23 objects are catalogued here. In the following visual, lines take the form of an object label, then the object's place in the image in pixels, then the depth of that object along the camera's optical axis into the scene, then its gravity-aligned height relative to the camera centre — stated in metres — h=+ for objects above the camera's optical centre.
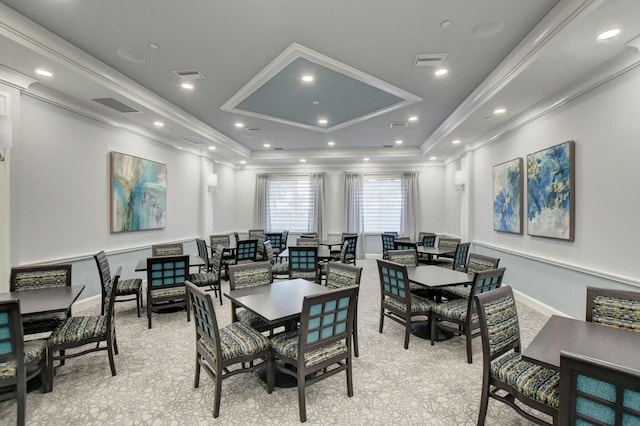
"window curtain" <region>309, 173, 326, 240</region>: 9.02 +0.31
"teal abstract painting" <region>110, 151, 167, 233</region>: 4.82 +0.32
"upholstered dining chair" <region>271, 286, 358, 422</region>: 2.04 -0.98
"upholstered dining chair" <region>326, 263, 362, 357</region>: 2.92 -0.69
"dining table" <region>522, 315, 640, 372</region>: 1.53 -0.77
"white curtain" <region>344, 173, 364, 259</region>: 8.94 +0.12
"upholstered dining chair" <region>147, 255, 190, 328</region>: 3.72 -0.91
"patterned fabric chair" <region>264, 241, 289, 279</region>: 5.25 -1.05
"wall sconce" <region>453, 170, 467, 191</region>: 6.62 +0.78
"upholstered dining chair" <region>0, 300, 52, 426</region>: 1.81 -0.97
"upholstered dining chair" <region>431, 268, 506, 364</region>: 2.81 -1.03
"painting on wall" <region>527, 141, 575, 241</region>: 3.61 +0.29
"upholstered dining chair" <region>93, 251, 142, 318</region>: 3.53 -1.04
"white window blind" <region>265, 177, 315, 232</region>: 9.31 +0.27
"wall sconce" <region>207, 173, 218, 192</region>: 7.38 +0.80
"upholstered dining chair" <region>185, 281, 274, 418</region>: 2.08 -1.04
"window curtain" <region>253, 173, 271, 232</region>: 9.34 +0.30
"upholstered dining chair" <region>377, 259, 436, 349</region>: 3.14 -0.99
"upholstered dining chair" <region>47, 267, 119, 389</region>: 2.40 -1.07
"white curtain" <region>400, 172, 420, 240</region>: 8.75 +0.16
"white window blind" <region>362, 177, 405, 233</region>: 8.97 +0.25
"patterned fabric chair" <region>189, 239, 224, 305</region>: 4.36 -1.02
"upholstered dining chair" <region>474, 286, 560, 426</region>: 1.66 -1.00
